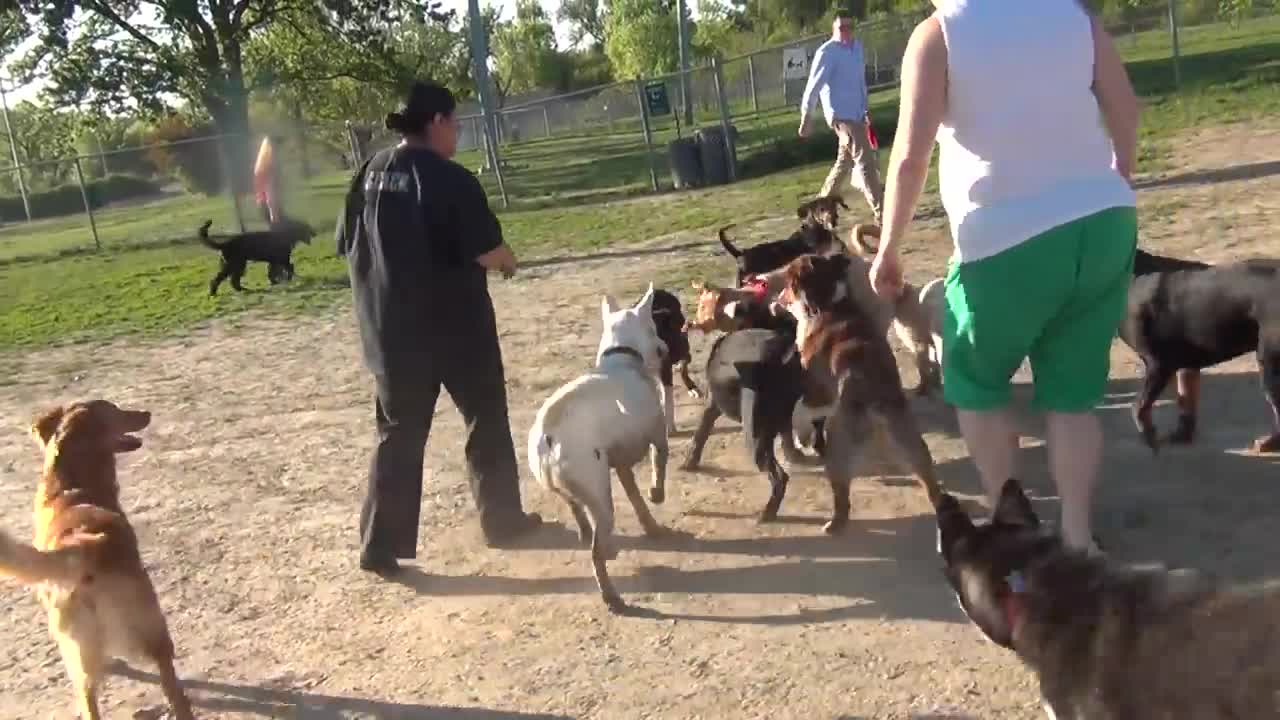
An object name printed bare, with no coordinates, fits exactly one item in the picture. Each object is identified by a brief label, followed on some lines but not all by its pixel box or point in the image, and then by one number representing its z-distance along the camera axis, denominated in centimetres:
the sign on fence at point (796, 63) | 2838
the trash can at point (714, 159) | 2100
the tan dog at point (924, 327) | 677
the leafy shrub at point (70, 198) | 3781
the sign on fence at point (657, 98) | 2305
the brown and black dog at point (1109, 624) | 263
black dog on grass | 1498
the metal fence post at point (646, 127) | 2150
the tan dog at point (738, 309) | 648
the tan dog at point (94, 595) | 397
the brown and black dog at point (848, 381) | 513
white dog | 488
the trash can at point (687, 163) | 2103
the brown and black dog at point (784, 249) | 797
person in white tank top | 356
